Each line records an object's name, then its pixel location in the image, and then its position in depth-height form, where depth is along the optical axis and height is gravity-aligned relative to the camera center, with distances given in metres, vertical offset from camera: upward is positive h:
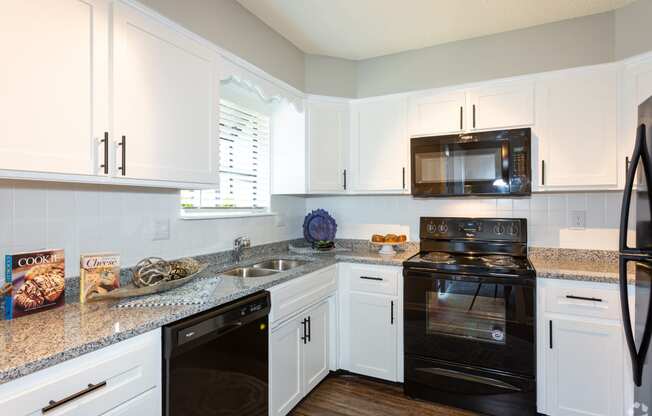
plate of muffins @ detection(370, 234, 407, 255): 2.76 -0.26
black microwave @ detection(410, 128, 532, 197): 2.30 +0.32
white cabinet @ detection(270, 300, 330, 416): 1.92 -0.91
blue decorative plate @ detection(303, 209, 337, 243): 3.02 -0.15
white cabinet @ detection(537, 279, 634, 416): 1.90 -0.81
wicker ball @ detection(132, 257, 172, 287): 1.57 -0.29
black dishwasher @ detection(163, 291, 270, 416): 1.30 -0.65
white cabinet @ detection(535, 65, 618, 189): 2.15 +0.52
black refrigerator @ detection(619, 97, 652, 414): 1.19 -0.18
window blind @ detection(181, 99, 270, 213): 2.38 +0.33
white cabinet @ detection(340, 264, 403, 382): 2.43 -0.81
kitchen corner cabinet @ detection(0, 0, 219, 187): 1.12 +0.45
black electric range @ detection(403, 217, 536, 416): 2.06 -0.77
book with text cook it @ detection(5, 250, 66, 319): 1.26 -0.27
